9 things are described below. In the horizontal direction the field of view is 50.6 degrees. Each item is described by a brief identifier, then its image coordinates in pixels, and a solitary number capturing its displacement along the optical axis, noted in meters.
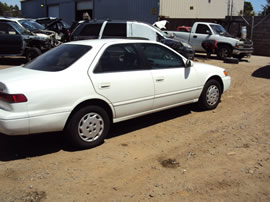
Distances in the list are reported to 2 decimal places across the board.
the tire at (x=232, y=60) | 12.48
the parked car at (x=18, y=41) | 11.36
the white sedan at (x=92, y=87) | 3.61
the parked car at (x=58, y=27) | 16.48
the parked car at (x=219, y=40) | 13.50
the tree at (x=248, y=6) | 51.70
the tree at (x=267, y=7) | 33.92
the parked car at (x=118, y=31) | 10.16
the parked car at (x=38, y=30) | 11.85
